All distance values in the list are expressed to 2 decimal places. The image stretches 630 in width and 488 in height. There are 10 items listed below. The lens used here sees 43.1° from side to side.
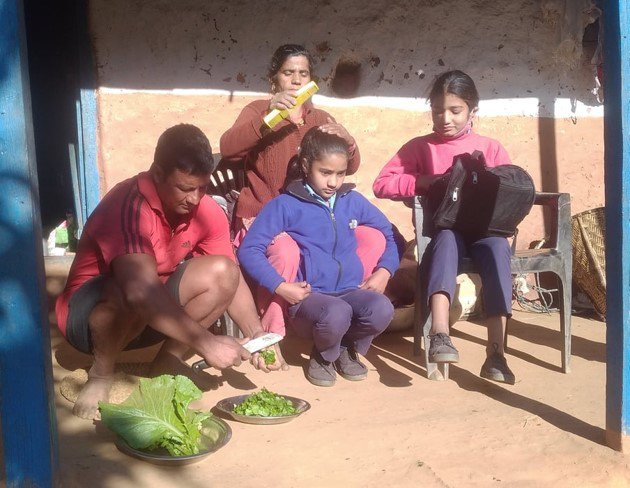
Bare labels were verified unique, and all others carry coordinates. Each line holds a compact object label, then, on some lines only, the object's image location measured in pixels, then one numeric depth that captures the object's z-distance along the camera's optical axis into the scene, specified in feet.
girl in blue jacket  12.48
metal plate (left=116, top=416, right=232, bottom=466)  8.94
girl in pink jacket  12.38
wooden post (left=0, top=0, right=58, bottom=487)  7.55
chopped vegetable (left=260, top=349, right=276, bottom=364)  11.69
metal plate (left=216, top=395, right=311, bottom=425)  10.36
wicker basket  17.11
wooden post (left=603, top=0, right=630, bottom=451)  9.13
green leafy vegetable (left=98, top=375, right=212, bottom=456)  9.11
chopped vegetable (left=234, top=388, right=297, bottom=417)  10.46
